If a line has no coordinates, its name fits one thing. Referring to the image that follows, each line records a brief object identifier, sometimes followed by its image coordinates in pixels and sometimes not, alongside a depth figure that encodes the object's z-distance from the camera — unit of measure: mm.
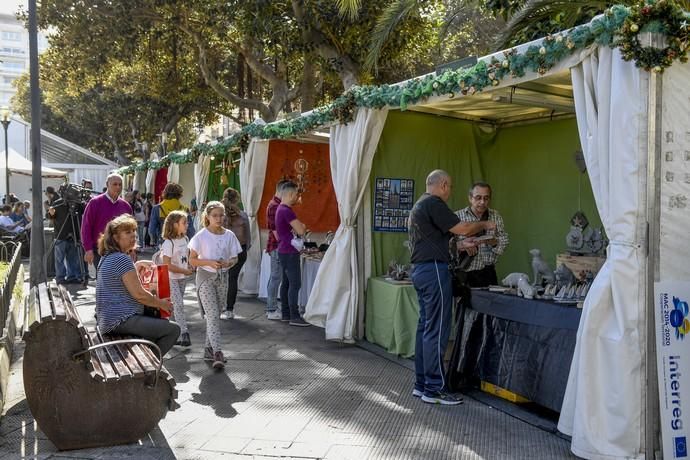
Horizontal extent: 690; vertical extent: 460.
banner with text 3879
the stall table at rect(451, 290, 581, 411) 4773
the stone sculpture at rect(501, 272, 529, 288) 5462
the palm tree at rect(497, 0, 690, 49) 8164
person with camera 11656
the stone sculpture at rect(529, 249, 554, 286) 5816
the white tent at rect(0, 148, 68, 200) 22562
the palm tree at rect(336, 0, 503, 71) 10266
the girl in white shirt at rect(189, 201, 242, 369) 6430
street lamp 20531
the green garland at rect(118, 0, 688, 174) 3971
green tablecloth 6828
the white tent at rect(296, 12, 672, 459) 4098
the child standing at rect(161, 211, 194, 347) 6844
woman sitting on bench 5066
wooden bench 4254
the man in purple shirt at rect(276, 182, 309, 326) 8219
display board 7562
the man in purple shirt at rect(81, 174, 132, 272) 7844
